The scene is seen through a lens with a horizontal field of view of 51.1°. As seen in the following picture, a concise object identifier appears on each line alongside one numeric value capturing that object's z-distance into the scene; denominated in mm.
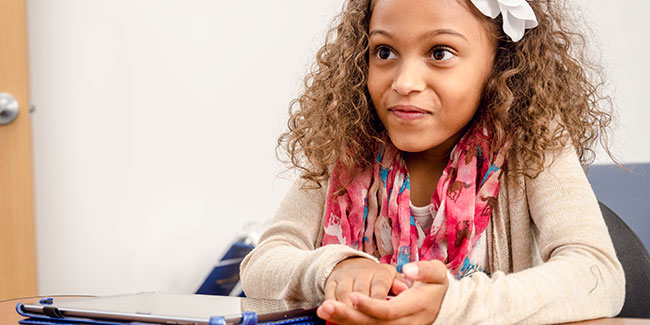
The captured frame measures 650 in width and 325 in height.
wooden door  1933
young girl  825
